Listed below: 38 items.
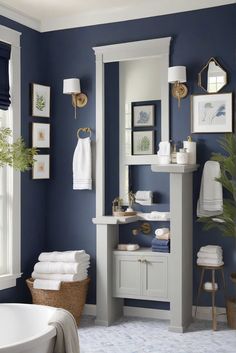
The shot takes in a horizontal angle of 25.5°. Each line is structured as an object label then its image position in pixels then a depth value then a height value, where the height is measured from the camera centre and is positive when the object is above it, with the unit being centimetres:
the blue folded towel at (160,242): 460 -62
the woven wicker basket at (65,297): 461 -111
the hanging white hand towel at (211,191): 444 -16
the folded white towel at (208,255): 439 -71
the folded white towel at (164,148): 462 +21
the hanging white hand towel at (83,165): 500 +7
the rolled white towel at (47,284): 456 -98
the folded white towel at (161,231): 466 -53
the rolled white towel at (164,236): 462 -57
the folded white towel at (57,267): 461 -85
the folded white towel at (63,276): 459 -93
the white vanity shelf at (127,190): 437 -23
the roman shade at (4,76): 465 +87
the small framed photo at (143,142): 487 +28
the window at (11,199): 480 -25
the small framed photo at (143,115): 485 +53
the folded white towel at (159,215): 472 -39
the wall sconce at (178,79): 453 +82
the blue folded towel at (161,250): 461 -69
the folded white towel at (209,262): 438 -76
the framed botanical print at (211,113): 455 +52
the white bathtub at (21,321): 352 -101
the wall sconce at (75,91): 496 +78
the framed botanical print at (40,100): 505 +71
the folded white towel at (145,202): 484 -28
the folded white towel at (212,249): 440 -65
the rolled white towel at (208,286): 448 -98
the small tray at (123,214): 477 -38
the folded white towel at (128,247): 476 -68
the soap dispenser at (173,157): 457 +13
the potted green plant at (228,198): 429 -23
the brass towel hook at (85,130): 508 +41
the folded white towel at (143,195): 483 -21
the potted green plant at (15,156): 385 +13
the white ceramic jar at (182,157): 445 +13
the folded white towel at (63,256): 466 -76
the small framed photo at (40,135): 505 +37
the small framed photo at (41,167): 507 +5
